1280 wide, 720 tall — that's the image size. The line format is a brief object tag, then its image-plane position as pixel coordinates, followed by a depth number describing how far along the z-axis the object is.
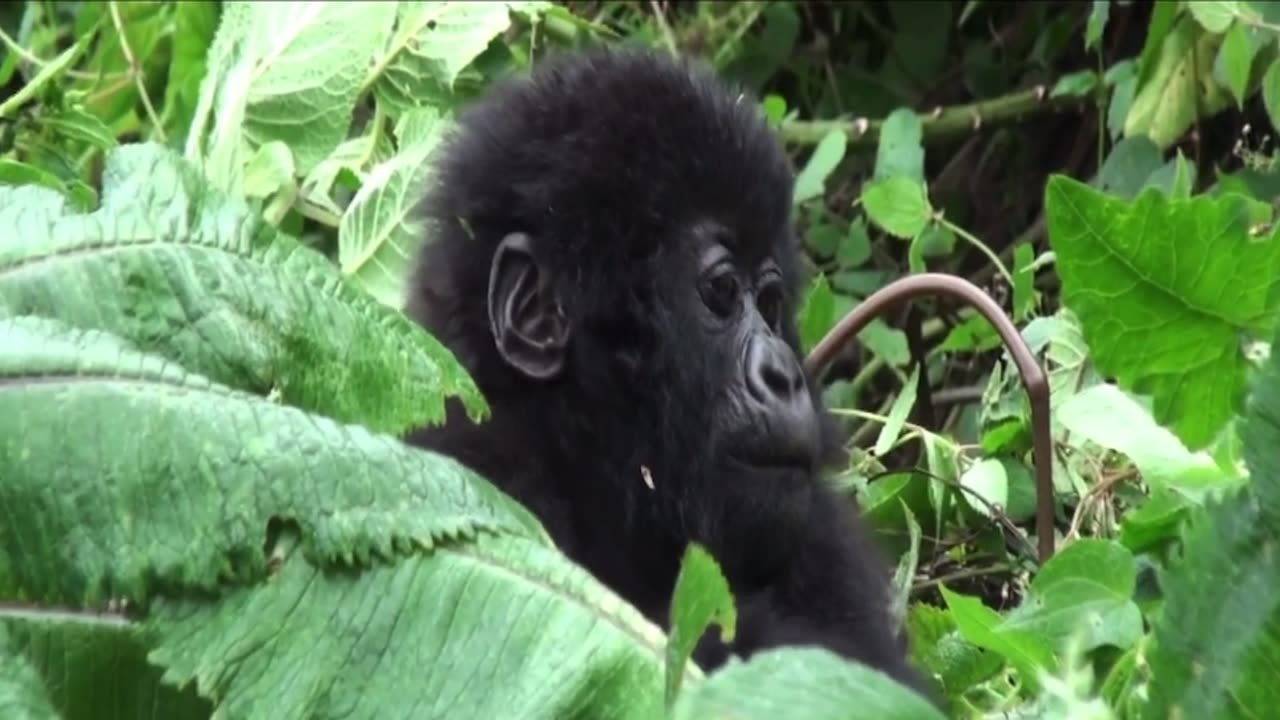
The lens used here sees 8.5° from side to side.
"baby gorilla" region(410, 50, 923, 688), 2.61
